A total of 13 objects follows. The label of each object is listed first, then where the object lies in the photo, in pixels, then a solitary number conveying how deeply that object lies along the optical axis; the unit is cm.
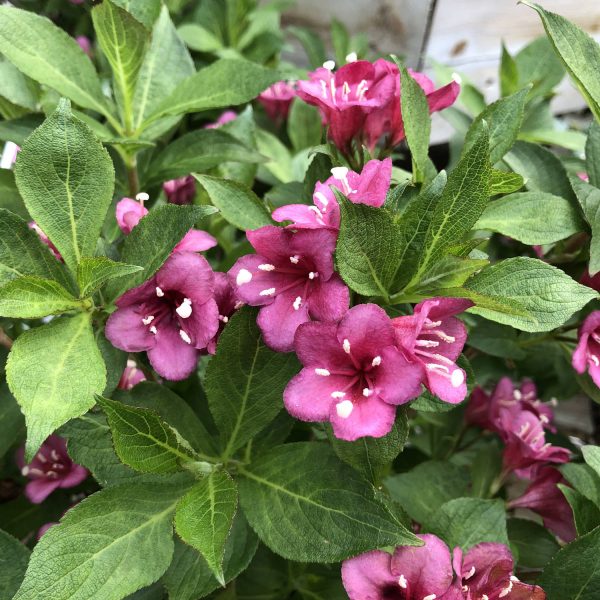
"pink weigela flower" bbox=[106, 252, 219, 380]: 18
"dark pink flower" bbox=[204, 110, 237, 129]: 32
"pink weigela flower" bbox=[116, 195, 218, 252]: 19
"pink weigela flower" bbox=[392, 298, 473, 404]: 16
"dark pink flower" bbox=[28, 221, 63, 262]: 20
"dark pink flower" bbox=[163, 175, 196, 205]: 27
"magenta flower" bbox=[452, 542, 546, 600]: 18
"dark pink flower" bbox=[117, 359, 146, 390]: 25
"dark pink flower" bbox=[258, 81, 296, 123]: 36
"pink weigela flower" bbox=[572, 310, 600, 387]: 20
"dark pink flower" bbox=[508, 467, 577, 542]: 23
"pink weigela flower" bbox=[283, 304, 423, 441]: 16
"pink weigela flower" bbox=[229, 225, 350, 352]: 17
